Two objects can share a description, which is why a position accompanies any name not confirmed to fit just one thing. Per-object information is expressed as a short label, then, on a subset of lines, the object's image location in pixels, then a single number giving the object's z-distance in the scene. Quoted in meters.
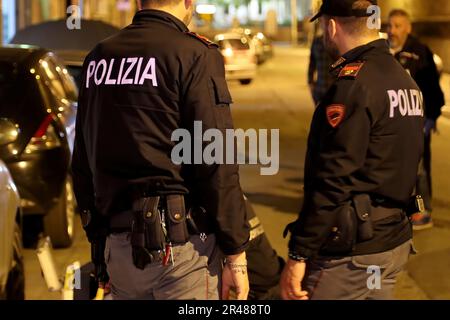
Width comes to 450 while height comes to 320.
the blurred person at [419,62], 6.96
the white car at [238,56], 25.62
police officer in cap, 3.00
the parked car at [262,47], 37.25
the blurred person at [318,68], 8.55
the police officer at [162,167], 2.86
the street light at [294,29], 65.00
